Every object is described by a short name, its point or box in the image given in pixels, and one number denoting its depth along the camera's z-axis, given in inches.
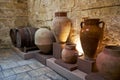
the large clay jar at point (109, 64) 47.1
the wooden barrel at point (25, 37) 105.3
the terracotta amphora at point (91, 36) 60.7
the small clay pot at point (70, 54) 72.2
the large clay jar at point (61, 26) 82.1
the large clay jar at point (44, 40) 94.0
